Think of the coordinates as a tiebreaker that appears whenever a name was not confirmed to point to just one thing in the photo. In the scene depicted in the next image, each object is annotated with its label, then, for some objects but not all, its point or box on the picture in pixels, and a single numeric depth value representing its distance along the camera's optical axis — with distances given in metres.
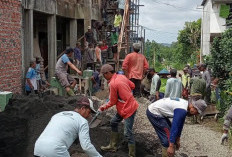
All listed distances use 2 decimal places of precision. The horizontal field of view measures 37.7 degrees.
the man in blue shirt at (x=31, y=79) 10.18
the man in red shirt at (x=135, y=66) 9.63
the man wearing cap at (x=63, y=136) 3.66
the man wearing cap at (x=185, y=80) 12.52
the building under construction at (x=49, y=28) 9.38
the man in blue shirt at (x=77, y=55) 14.08
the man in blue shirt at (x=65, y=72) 8.93
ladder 17.15
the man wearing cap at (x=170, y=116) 4.83
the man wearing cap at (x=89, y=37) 15.64
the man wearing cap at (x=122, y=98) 5.79
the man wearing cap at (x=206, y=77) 11.01
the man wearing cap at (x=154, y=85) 9.41
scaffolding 17.39
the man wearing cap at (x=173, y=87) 8.40
